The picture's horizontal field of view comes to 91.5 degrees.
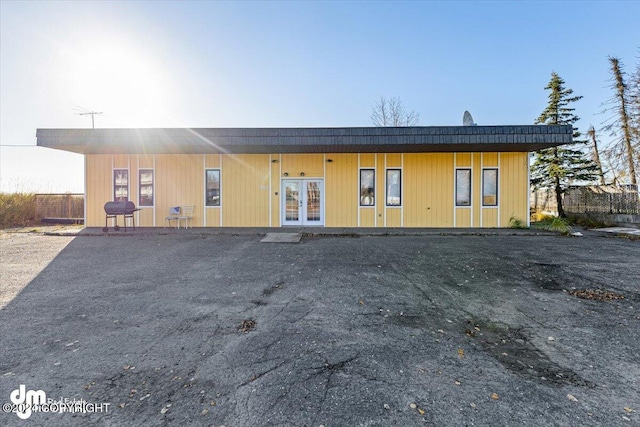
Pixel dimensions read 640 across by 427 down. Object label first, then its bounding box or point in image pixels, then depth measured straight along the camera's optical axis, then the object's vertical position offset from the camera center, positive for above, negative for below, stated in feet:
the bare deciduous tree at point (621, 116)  48.81 +15.18
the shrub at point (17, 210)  45.32 +0.58
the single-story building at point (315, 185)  41.37 +3.60
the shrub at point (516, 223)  40.96 -1.60
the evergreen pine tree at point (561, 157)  56.85 +10.01
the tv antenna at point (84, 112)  60.87 +20.65
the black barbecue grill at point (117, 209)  37.83 +0.52
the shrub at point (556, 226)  37.11 -1.94
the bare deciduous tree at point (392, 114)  90.43 +28.71
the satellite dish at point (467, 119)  40.01 +11.98
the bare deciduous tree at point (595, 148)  56.93 +11.67
